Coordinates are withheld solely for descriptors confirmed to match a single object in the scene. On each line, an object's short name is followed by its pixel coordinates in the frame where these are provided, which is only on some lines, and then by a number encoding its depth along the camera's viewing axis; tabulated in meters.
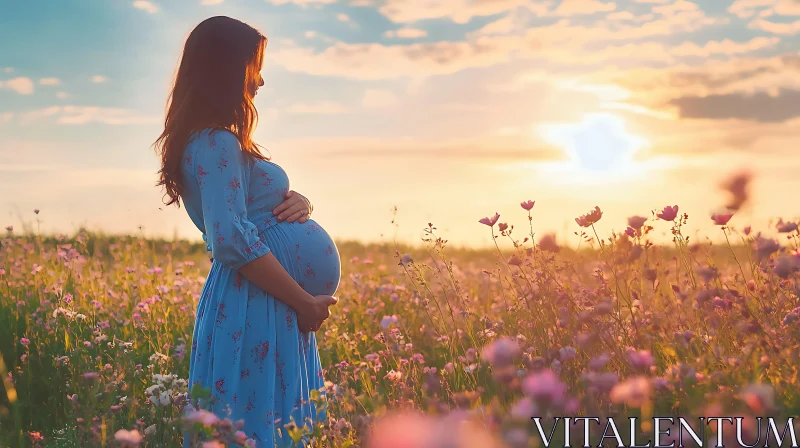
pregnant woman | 2.90
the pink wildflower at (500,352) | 1.47
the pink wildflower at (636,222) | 2.91
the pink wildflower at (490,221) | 3.26
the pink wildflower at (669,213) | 3.24
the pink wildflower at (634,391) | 1.37
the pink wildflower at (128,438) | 1.68
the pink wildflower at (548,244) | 2.92
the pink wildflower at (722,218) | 3.20
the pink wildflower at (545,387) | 1.24
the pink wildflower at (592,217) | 3.00
